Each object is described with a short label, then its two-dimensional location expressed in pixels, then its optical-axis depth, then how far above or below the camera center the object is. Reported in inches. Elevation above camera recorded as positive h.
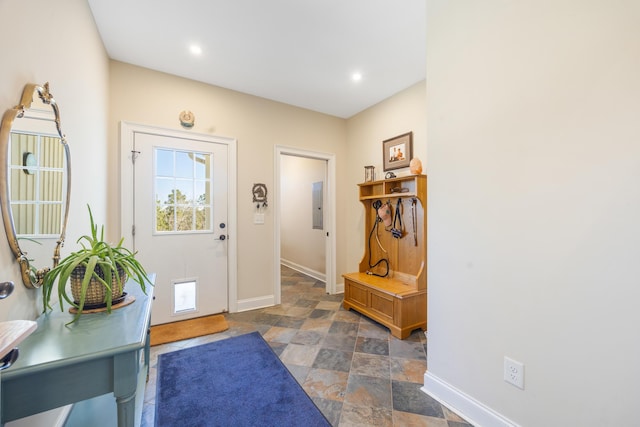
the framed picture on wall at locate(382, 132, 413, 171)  117.7 +30.6
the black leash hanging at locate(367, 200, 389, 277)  126.1 -6.9
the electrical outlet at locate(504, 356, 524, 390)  50.3 -30.6
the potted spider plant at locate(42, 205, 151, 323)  43.2 -10.4
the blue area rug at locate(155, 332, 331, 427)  59.6 -45.3
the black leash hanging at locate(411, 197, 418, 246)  111.4 -2.1
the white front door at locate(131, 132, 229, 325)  105.0 -1.4
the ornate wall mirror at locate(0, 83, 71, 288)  37.9 +6.4
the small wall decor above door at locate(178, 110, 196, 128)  109.9 +41.6
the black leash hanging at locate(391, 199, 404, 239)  117.3 -3.1
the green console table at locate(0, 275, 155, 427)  31.4 -18.9
